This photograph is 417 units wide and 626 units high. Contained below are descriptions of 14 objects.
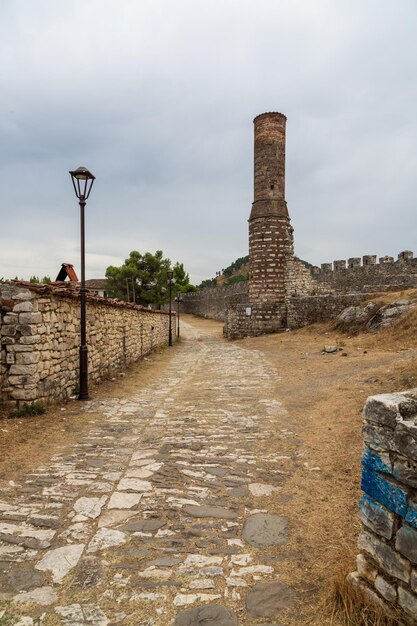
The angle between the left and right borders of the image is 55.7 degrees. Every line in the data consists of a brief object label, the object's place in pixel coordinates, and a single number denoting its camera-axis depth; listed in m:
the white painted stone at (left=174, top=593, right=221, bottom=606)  2.48
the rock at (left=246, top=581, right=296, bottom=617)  2.40
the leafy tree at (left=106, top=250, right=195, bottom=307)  43.22
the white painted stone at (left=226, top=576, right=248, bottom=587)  2.63
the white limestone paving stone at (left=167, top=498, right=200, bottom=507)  3.72
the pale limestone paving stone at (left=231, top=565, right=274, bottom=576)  2.75
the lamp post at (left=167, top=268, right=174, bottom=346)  21.92
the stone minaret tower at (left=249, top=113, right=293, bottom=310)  22.25
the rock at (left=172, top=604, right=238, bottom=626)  2.31
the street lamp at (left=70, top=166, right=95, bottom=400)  8.05
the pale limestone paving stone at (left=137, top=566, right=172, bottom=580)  2.71
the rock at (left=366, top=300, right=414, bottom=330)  15.06
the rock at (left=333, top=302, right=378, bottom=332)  16.83
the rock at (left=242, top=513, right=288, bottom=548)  3.12
